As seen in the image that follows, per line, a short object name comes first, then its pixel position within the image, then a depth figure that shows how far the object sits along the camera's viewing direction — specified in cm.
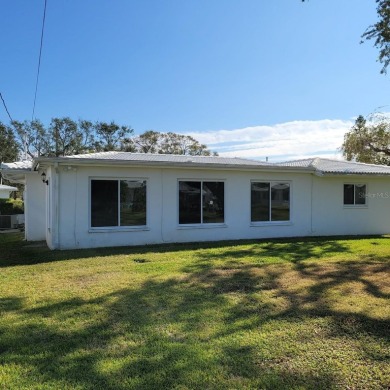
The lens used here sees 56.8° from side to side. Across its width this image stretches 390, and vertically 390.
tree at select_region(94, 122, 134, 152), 4234
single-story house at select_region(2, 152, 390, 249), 1085
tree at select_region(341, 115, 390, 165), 2800
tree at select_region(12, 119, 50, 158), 4106
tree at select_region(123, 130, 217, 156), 4438
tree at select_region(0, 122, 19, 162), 3962
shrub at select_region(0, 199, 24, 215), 2275
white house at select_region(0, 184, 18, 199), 2880
